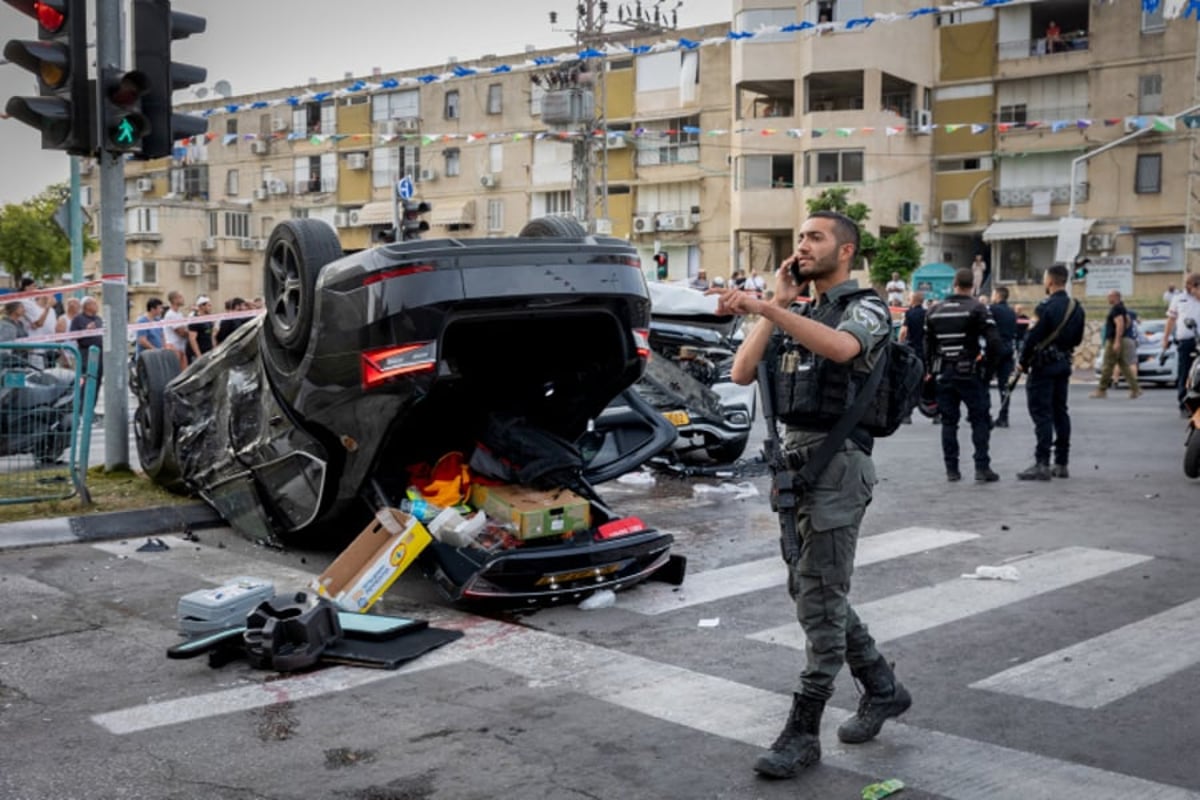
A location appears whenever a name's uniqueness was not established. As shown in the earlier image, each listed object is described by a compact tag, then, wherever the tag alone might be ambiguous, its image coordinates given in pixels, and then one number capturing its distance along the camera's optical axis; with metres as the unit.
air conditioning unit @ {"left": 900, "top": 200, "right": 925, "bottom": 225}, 49.38
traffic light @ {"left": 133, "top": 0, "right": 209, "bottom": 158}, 10.33
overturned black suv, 6.68
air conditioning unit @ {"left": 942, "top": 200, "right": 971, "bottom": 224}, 49.62
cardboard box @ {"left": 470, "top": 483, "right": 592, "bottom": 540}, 7.25
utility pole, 43.84
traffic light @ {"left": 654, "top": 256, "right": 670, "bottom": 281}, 36.22
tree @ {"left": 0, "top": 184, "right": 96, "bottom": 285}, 57.50
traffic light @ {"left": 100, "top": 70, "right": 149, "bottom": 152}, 10.13
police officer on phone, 4.55
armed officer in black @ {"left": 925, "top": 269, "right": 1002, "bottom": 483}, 11.96
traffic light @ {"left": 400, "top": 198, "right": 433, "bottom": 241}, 13.50
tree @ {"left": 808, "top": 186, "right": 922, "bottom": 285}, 45.00
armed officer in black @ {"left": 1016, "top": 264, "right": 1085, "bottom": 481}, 11.97
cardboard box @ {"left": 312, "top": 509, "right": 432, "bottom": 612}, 6.72
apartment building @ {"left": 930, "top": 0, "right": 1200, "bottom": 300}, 46.31
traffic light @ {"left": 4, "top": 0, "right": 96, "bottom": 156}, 9.87
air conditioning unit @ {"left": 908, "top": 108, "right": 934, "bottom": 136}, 49.59
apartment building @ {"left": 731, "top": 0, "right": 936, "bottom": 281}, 47.62
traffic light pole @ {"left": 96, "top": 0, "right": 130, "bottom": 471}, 10.67
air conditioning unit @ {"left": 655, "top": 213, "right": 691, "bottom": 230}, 52.19
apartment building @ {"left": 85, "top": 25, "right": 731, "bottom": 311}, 51.72
